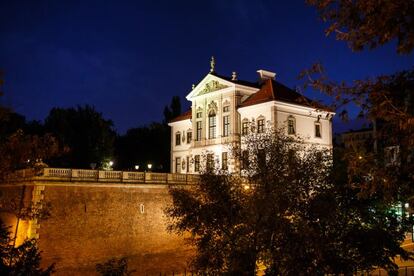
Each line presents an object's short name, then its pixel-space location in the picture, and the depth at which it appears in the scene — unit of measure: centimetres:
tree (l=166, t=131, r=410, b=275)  1880
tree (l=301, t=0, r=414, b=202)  823
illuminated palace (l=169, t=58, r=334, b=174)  4391
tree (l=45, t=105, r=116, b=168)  5312
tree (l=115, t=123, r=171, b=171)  6938
